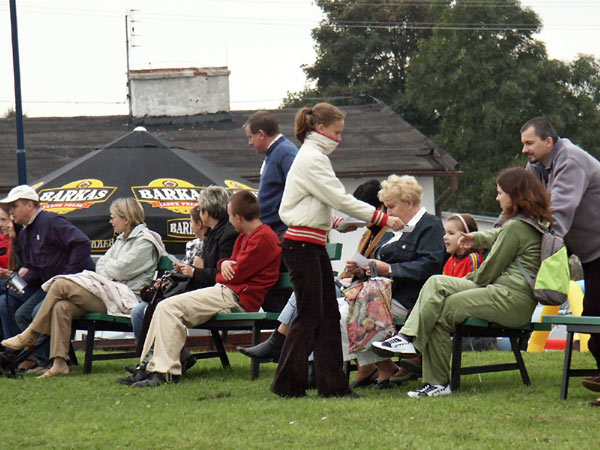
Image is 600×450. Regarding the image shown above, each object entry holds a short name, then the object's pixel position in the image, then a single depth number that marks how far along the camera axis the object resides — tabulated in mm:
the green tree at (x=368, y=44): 70314
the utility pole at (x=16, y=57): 25321
